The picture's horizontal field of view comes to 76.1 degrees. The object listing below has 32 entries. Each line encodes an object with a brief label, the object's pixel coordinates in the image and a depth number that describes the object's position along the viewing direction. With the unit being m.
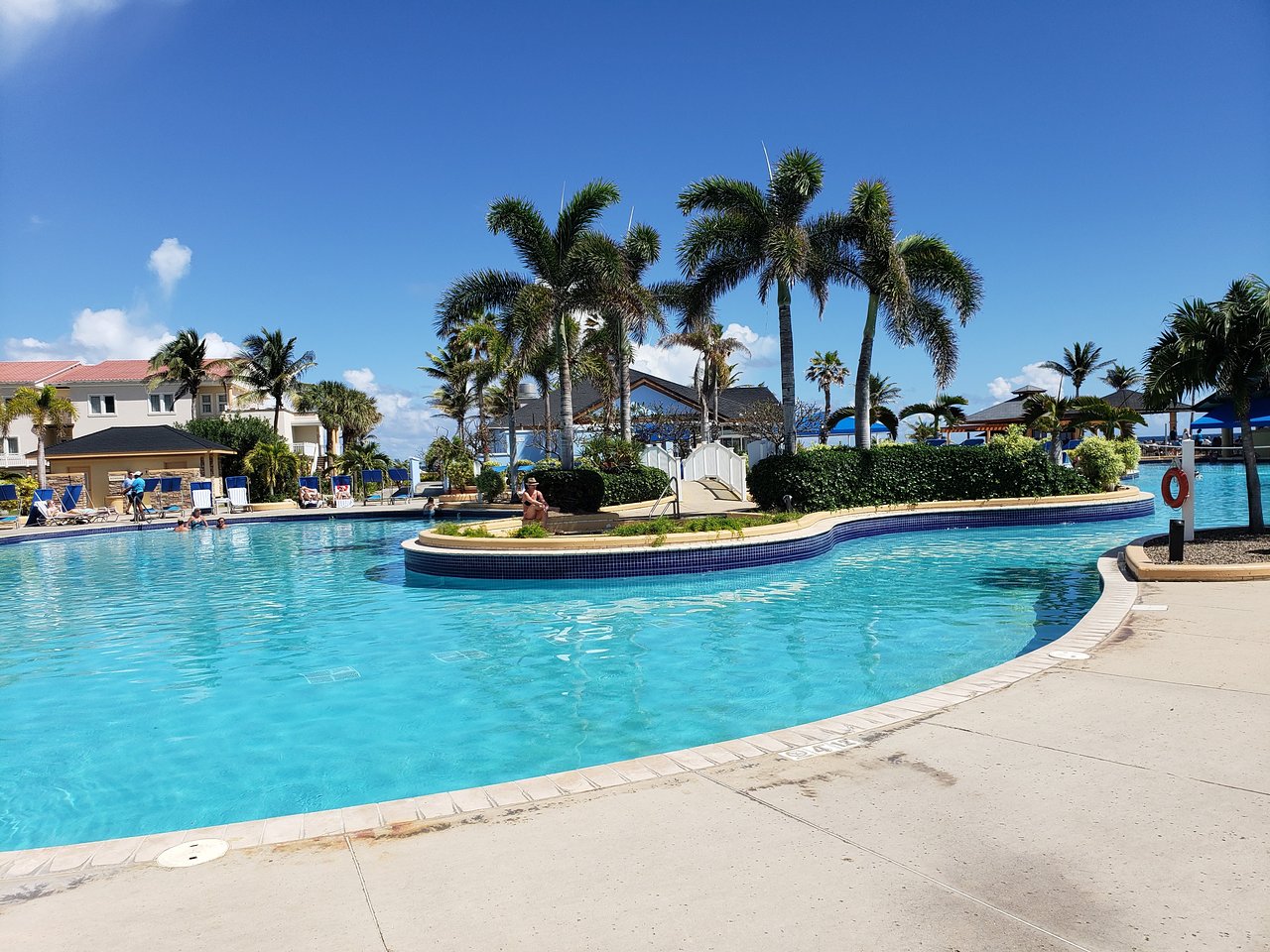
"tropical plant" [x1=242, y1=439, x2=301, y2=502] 35.28
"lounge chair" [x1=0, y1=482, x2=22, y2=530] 29.80
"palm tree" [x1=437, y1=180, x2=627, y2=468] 21.88
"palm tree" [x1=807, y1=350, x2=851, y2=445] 59.16
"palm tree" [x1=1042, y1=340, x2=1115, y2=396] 67.62
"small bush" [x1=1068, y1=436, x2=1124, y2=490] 21.59
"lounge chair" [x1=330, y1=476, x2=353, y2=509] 33.75
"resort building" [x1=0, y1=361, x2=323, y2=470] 47.62
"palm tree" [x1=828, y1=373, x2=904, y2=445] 40.05
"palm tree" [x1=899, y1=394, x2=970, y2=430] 40.08
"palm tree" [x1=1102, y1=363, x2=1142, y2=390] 74.74
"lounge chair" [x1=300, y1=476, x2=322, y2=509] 32.38
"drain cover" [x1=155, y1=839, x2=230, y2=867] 3.42
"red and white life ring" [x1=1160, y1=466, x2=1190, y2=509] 10.81
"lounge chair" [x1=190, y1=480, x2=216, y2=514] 29.17
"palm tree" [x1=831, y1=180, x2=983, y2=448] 20.48
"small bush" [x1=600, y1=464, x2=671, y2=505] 22.39
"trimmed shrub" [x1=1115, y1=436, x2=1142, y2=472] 26.52
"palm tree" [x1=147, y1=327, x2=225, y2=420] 45.78
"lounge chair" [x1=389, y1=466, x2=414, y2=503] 38.25
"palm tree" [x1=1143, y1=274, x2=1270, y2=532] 11.57
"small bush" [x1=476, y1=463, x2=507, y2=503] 27.88
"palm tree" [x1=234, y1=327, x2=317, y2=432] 43.34
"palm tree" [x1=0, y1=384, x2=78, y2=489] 34.00
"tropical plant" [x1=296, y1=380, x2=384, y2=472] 53.94
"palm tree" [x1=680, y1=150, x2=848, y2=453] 20.03
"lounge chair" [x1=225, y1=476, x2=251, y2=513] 31.14
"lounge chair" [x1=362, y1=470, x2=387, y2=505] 39.06
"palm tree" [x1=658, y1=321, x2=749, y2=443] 37.28
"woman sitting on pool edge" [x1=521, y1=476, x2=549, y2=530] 15.77
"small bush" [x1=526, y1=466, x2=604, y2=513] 20.80
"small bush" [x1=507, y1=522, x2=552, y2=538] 14.33
